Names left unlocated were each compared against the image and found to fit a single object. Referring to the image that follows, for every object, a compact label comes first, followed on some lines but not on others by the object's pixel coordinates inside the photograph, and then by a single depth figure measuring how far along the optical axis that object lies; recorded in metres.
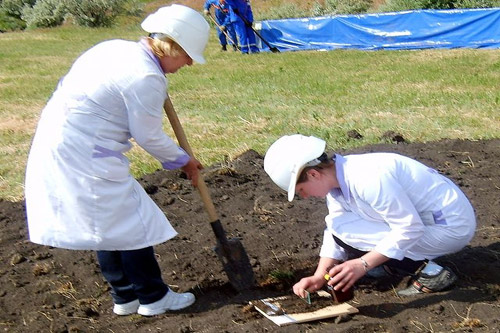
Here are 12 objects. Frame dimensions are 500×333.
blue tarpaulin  15.31
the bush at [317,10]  25.84
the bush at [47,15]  27.60
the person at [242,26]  17.36
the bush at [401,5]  20.53
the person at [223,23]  17.62
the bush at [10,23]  29.22
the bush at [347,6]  25.23
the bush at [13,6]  31.97
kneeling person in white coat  3.55
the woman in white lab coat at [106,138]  3.56
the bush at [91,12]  26.75
